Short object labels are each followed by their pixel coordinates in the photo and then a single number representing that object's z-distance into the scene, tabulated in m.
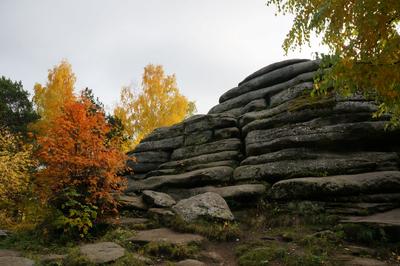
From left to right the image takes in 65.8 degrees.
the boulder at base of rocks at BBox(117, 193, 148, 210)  14.44
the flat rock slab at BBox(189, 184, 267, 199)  13.51
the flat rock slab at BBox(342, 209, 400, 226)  9.32
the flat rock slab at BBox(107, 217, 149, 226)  12.67
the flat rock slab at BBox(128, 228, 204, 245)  10.39
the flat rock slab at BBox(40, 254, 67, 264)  9.25
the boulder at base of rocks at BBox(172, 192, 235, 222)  12.09
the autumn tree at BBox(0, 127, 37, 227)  14.85
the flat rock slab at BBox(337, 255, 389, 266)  7.96
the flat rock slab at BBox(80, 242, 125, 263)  9.03
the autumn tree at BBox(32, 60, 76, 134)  27.01
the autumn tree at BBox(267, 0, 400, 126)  5.80
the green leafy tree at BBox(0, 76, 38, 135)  25.08
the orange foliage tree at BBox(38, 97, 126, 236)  12.06
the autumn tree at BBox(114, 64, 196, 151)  29.59
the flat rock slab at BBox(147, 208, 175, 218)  12.64
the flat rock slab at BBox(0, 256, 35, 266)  8.83
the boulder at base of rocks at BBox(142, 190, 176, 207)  14.02
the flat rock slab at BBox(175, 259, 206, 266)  8.87
